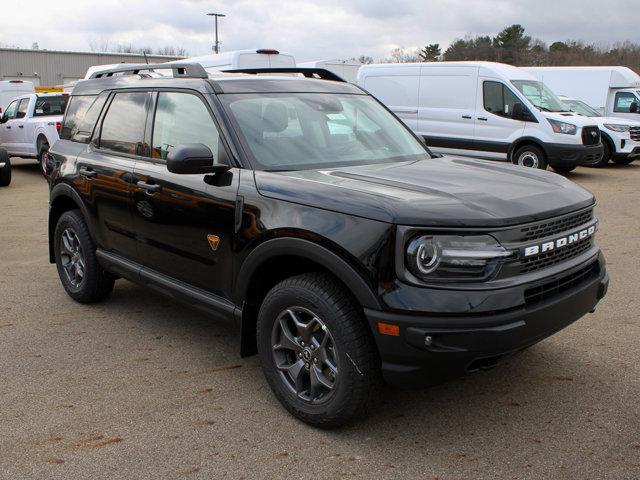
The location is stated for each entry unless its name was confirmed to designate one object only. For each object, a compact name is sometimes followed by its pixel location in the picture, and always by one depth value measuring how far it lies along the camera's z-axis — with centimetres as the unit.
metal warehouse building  4647
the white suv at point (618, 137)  1548
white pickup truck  1482
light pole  5753
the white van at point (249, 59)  1406
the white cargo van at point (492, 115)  1297
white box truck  1812
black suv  286
